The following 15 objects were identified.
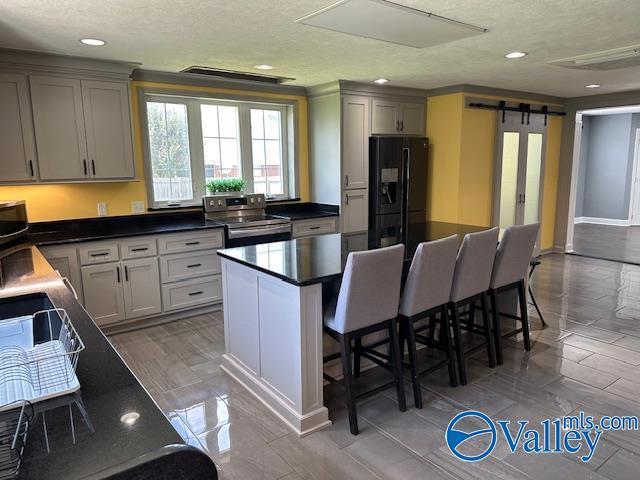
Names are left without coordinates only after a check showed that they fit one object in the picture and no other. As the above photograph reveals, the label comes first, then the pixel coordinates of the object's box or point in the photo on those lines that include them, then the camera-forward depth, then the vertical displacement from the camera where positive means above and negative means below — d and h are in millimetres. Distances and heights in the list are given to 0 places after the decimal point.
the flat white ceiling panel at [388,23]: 2439 +881
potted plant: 4742 -151
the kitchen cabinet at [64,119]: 3381 +441
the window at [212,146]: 4500 +273
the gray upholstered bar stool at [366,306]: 2297 -746
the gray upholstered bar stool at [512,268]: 3199 -757
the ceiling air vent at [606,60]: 3545 +897
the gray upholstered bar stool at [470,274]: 2873 -712
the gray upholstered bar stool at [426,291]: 2568 -742
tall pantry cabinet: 4957 +441
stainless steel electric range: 4418 -516
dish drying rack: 985 -483
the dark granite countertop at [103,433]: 766 -505
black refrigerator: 5219 -127
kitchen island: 2383 -852
